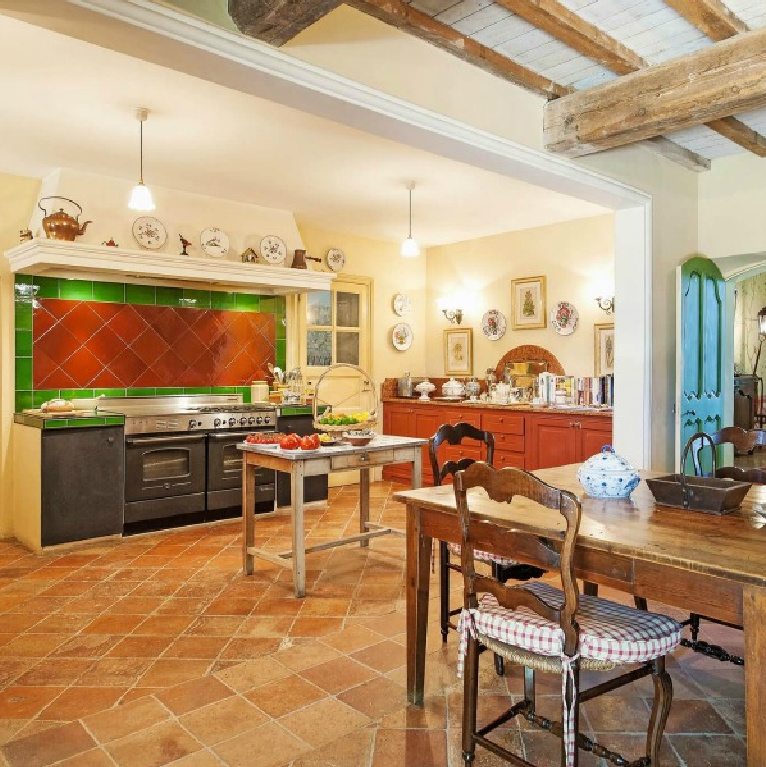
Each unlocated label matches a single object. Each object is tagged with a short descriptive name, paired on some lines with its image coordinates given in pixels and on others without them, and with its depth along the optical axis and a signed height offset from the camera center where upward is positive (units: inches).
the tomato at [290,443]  164.9 -14.8
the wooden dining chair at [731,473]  112.0 -17.0
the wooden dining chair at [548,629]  77.7 -30.1
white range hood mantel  197.0 +37.6
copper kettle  197.6 +46.4
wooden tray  94.6 -16.0
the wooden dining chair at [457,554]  118.1 -31.6
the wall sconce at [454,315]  323.0 +32.7
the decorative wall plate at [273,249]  255.1 +51.2
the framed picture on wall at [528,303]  289.9 +34.8
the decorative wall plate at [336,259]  297.1 +55.2
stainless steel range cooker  213.8 -24.0
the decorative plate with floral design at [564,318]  277.8 +26.9
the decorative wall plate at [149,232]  221.8 +50.5
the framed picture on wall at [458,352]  319.3 +14.8
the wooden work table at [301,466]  159.9 -20.9
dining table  69.7 -20.1
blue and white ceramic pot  103.8 -14.8
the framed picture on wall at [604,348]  265.6 +13.6
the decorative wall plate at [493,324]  305.9 +26.8
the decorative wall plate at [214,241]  239.1 +50.7
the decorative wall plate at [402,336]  326.3 +22.8
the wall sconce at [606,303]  264.4 +31.2
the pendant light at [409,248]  237.5 +47.7
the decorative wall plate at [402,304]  326.6 +38.4
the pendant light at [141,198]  170.1 +47.0
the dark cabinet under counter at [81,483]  195.0 -29.8
